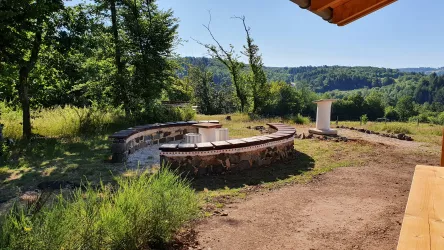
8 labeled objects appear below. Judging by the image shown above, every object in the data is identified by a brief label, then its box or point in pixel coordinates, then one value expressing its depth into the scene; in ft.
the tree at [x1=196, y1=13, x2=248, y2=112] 84.84
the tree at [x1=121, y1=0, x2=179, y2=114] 40.88
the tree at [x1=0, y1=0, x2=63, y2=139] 23.13
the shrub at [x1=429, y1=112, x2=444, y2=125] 189.43
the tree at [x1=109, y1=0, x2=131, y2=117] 40.63
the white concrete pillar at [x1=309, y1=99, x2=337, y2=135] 36.11
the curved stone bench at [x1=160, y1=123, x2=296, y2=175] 18.88
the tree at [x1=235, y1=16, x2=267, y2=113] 81.10
